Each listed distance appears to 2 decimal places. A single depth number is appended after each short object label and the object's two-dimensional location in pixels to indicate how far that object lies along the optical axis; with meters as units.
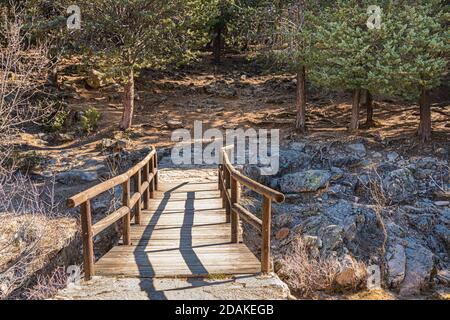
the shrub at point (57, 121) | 19.20
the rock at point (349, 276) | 8.67
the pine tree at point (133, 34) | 16.80
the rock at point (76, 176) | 14.78
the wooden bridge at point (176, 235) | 5.11
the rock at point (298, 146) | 16.83
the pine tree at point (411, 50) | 13.66
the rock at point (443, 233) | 10.61
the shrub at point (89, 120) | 19.07
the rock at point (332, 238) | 9.85
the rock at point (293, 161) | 15.70
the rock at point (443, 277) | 9.14
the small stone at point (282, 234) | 11.05
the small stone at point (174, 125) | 20.30
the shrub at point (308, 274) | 8.46
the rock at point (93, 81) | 24.08
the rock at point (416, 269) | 9.00
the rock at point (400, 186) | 13.00
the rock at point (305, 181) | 13.99
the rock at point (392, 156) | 15.18
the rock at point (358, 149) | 15.89
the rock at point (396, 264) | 9.12
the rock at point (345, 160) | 15.42
